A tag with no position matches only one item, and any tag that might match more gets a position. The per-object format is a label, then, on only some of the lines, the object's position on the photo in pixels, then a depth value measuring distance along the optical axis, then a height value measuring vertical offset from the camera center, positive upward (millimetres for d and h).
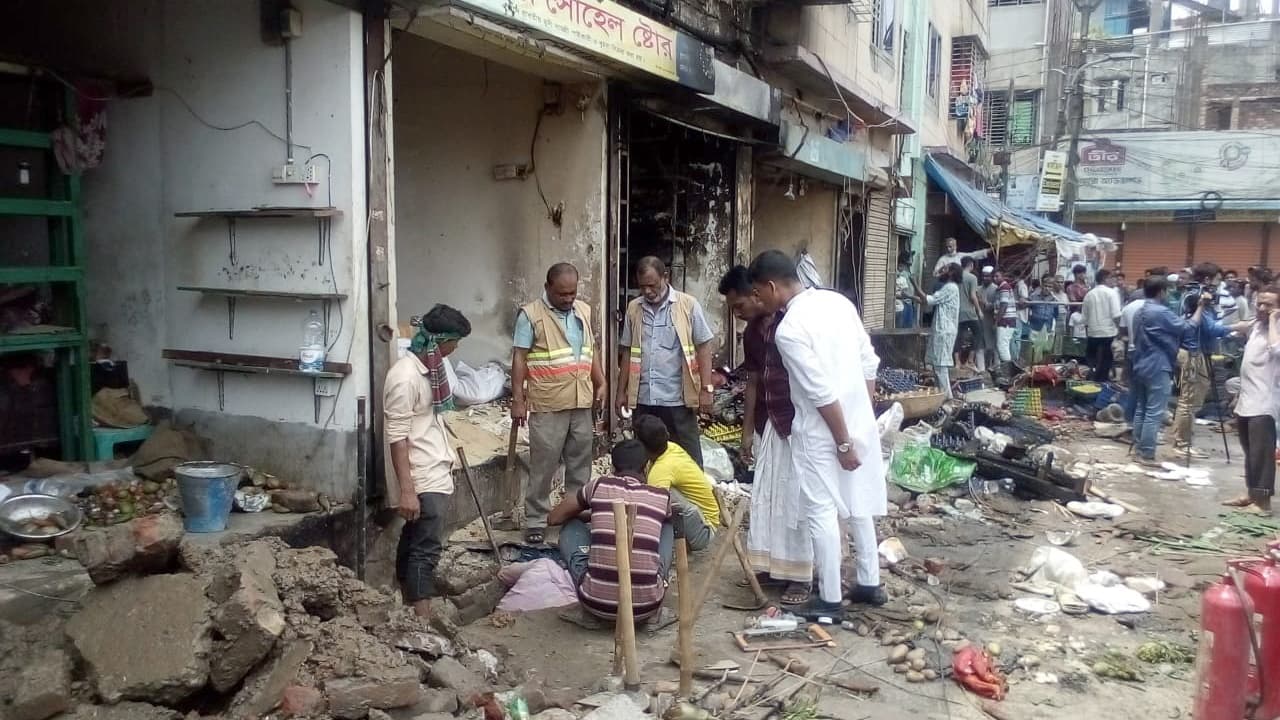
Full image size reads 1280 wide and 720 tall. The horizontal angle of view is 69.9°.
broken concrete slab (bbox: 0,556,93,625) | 3857 -1371
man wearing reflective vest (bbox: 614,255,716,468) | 6273 -510
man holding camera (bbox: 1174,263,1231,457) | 9648 -919
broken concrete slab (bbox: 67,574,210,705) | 3213 -1332
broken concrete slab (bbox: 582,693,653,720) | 3764 -1788
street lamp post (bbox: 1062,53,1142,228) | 23438 +3587
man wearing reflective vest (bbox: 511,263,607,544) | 5777 -672
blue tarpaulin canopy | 18875 +1332
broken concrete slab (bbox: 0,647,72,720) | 3064 -1428
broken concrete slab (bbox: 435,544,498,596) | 5057 -1701
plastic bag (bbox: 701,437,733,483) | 7543 -1529
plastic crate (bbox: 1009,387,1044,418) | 11188 -1470
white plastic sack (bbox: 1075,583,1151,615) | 5117 -1776
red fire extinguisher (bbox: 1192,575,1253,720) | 3148 -1267
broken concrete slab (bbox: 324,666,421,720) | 3322 -1537
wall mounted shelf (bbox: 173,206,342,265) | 4934 +326
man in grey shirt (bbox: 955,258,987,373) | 13758 -562
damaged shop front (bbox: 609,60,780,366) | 8732 +1026
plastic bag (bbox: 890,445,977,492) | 7598 -1574
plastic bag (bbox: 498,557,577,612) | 5179 -1777
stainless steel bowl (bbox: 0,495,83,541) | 4359 -1184
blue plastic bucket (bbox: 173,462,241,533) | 4559 -1119
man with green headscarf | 4496 -850
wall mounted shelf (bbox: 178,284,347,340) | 5070 -126
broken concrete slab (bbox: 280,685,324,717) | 3252 -1523
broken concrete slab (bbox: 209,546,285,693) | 3301 -1304
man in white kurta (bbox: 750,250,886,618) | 4641 -736
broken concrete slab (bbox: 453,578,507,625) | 4993 -1803
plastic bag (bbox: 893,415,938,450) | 8570 -1527
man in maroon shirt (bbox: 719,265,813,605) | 5027 -1238
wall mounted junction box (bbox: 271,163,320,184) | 5051 +550
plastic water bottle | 5070 -401
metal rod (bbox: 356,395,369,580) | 4969 -1155
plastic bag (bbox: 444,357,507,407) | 7427 -889
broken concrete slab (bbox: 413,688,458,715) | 3547 -1663
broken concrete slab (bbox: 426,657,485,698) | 3717 -1646
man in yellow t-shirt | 4973 -1123
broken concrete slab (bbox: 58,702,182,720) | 3139 -1512
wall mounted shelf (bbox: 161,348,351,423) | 5086 -530
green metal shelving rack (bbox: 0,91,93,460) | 5262 -205
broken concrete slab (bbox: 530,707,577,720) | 3749 -1793
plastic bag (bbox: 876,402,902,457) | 8375 -1319
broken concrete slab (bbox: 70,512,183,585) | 3533 -1070
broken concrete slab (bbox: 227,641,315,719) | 3273 -1491
